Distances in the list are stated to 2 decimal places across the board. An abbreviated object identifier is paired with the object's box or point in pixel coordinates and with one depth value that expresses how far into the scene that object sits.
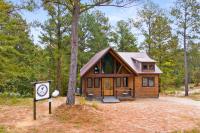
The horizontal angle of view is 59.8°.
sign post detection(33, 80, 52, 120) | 7.58
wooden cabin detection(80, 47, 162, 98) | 16.84
